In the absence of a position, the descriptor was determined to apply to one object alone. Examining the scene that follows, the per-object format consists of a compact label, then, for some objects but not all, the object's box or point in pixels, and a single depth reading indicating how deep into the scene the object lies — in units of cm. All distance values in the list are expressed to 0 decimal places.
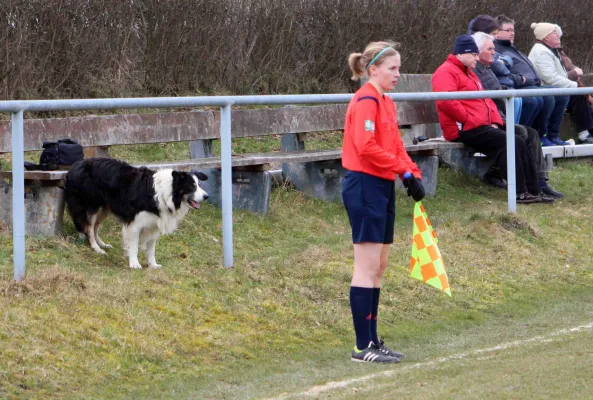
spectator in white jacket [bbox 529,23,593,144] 2916
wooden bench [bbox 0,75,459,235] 1755
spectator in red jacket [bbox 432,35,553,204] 2358
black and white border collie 1722
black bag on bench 1778
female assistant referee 1285
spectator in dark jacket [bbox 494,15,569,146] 2708
